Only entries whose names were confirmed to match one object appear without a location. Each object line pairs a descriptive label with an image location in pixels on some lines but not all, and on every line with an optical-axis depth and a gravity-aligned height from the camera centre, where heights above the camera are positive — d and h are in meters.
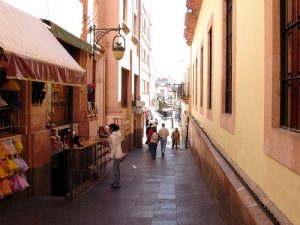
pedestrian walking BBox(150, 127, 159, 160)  15.19 -1.70
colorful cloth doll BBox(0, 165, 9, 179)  5.22 -1.02
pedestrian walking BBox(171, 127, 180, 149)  21.05 -1.86
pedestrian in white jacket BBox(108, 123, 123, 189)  8.16 -1.05
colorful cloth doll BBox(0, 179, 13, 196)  5.22 -1.24
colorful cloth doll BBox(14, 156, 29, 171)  5.76 -0.96
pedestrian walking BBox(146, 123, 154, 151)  16.54 -1.26
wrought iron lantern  10.06 +2.25
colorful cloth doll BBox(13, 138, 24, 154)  5.96 -0.67
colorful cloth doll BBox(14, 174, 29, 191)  5.62 -1.28
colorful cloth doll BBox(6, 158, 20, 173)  5.43 -0.95
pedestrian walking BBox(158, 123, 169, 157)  16.52 -1.42
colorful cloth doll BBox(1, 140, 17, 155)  5.51 -0.66
